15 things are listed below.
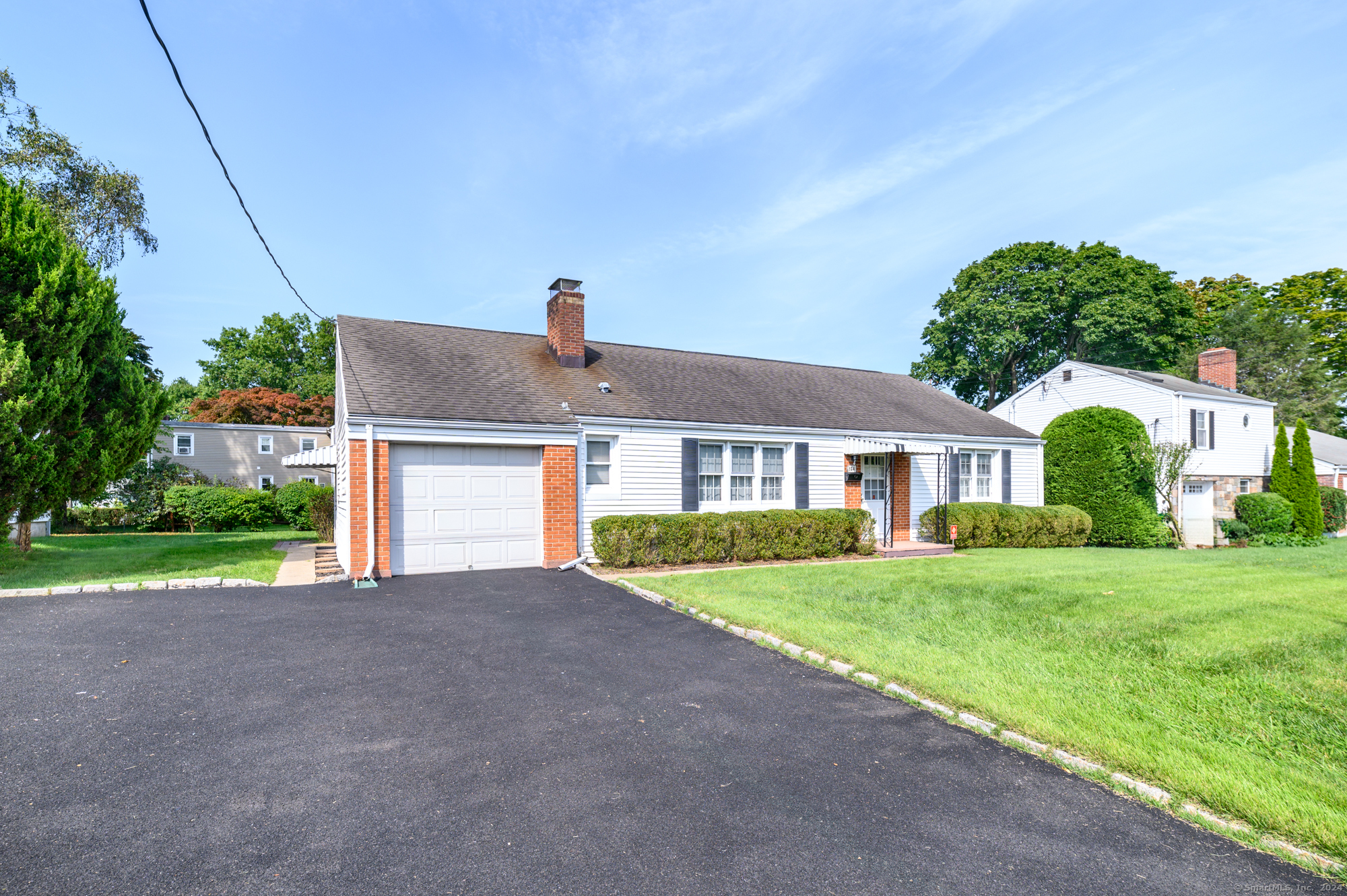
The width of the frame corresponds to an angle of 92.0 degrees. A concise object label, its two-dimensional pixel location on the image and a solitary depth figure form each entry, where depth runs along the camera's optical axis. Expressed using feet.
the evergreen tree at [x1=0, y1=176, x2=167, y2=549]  33.88
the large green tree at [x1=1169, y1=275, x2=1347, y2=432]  121.90
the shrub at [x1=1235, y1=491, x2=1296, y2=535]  64.69
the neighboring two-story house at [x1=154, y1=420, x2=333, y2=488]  88.94
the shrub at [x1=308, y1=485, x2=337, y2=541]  57.47
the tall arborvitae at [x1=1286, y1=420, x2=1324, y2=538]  66.80
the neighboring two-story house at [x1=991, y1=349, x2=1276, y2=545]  70.64
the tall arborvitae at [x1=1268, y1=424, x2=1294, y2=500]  68.90
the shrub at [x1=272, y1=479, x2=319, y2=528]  68.64
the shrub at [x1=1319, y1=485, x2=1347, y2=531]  79.25
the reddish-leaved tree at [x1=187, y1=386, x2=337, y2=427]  118.42
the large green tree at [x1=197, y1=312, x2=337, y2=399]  144.05
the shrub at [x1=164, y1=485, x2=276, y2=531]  70.59
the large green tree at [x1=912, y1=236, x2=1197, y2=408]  110.01
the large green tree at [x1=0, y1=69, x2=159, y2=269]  59.26
